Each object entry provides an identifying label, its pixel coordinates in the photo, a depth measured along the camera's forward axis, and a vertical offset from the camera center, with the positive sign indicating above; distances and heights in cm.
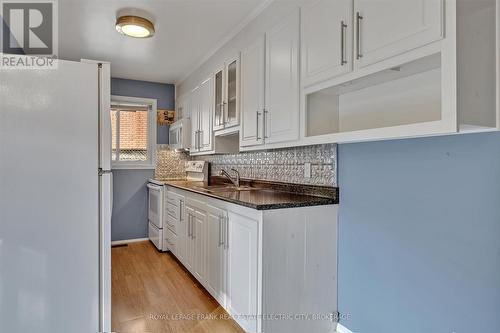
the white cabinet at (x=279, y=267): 179 -67
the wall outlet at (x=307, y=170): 231 -4
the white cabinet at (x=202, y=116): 345 +61
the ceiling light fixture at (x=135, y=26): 252 +122
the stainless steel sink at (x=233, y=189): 271 -24
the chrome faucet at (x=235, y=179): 322 -16
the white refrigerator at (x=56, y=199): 148 -19
